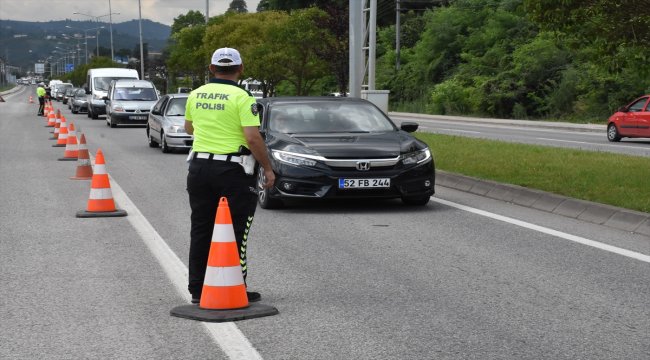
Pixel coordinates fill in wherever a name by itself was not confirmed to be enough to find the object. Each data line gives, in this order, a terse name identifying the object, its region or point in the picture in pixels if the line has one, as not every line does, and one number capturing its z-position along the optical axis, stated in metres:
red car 28.16
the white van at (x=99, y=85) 44.38
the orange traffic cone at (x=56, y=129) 27.95
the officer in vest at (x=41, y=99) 47.66
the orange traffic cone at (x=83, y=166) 16.28
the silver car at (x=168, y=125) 22.30
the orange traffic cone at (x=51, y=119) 34.84
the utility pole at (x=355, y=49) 22.44
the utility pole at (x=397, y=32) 62.41
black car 11.57
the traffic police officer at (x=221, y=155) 6.50
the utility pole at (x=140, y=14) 76.56
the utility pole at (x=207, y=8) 59.70
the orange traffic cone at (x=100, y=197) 11.70
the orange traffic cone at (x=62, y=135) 24.69
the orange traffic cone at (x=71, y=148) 20.39
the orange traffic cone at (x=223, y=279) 6.36
